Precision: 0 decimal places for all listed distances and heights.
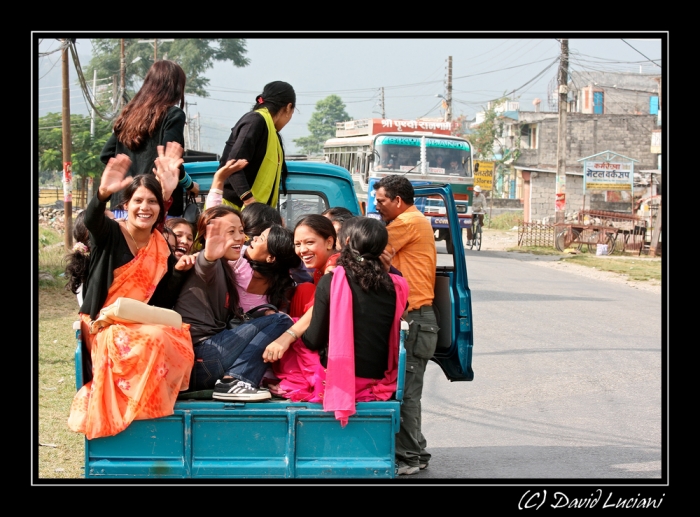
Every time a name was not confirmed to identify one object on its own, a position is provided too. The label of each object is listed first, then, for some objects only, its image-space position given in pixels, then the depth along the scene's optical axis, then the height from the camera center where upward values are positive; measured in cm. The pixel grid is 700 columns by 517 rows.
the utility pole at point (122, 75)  2984 +574
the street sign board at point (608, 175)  3088 +229
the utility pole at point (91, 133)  3894 +467
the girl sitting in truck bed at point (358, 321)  409 -38
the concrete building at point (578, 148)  4622 +538
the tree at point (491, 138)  5797 +666
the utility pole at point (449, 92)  4788 +825
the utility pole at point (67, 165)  1866 +151
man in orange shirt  538 -34
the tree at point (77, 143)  3638 +409
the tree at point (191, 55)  5666 +1210
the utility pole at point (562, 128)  2938 +380
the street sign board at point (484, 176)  3709 +270
